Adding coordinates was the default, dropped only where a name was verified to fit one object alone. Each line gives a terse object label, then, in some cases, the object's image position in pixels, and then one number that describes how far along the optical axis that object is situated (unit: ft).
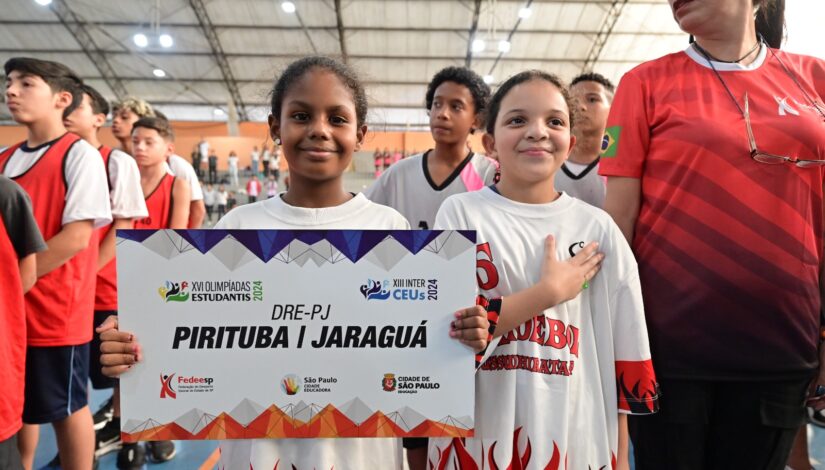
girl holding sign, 3.74
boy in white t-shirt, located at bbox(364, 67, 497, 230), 6.95
